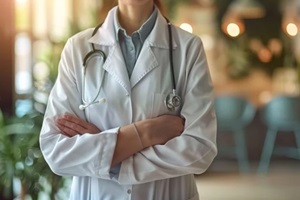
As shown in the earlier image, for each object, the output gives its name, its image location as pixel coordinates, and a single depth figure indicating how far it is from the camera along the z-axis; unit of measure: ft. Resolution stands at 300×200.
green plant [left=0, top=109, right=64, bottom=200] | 7.86
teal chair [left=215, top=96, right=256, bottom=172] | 18.13
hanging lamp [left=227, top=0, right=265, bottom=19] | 20.70
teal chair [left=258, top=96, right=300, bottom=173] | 17.89
